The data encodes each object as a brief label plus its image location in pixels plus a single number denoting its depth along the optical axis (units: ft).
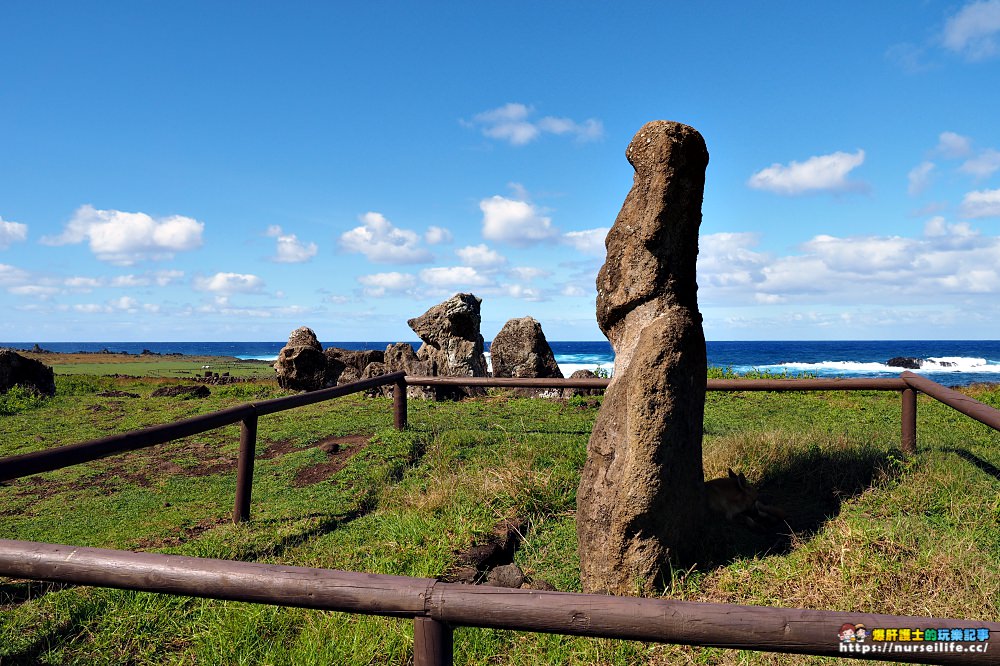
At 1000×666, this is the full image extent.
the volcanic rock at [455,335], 43.91
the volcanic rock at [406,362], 44.52
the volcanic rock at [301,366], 48.83
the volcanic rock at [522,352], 42.45
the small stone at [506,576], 14.03
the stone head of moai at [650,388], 13.34
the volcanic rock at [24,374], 44.80
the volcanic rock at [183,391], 48.15
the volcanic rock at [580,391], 39.42
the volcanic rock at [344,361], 50.08
